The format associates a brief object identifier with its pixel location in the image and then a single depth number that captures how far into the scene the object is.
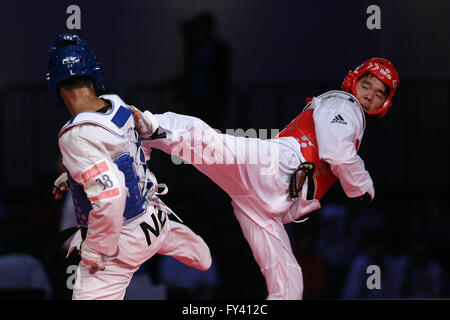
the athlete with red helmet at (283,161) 6.59
